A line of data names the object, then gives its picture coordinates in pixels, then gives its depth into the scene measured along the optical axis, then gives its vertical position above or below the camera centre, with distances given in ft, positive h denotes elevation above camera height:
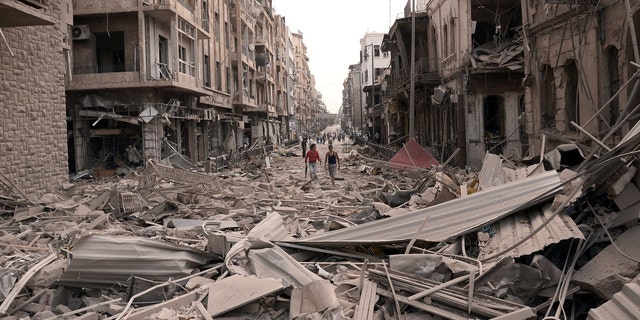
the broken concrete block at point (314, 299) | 17.48 -5.07
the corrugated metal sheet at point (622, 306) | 13.85 -4.45
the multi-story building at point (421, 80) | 91.97 +11.29
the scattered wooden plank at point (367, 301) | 17.08 -5.21
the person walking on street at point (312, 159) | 63.72 -1.56
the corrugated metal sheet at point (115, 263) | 21.54 -4.51
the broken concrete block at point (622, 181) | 20.58 -1.69
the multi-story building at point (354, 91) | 344.69 +34.96
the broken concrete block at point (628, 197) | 20.02 -2.27
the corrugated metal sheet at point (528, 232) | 18.49 -3.39
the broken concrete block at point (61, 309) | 20.00 -5.83
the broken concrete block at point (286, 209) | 41.34 -4.87
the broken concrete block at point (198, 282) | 20.98 -5.26
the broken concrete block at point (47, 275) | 22.18 -5.12
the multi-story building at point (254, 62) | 134.92 +24.26
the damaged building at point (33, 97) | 48.67 +5.67
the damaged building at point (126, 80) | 81.56 +10.98
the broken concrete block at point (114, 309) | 19.12 -5.63
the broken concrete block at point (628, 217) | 18.89 -2.86
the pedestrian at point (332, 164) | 61.34 -2.14
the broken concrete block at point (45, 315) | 19.32 -5.82
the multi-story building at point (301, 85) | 326.44 +39.92
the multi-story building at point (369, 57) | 285.90 +46.71
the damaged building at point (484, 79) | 71.72 +8.64
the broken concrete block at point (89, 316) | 18.54 -5.67
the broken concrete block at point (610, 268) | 16.21 -4.14
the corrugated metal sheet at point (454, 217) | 22.38 -3.21
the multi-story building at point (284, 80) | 212.84 +28.54
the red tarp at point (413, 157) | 64.21 -1.67
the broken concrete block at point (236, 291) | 18.28 -5.03
